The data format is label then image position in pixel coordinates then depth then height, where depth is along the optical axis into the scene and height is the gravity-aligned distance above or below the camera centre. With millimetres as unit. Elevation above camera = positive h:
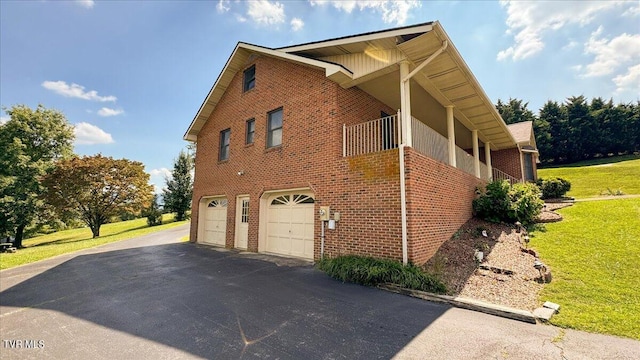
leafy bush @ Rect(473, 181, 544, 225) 9836 +212
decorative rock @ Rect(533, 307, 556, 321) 4152 -1644
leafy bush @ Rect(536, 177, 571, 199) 14768 +1222
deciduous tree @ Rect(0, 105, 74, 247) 22266 +4130
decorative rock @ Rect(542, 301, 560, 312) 4453 -1609
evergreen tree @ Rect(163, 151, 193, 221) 30438 +2052
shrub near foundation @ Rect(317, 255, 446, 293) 5602 -1455
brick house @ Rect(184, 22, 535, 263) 6883 +2087
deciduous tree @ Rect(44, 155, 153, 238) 21250 +1689
